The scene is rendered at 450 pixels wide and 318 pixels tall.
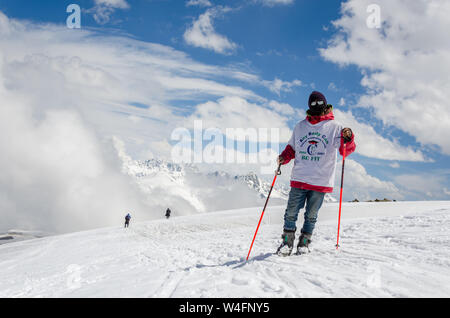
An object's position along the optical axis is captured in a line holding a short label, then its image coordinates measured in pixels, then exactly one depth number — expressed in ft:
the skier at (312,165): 16.10
